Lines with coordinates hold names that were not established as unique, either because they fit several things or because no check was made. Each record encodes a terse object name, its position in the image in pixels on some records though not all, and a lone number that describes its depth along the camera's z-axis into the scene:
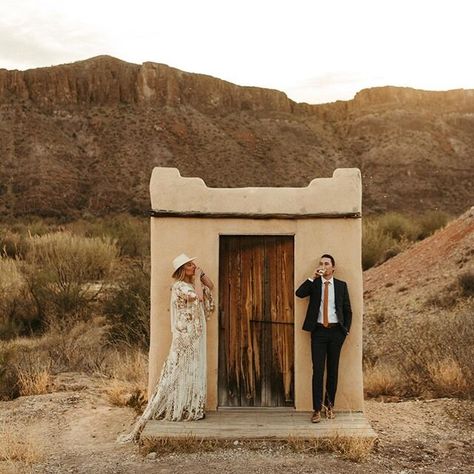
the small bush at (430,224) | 26.14
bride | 7.77
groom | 7.71
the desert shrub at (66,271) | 16.67
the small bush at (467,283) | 14.42
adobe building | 8.08
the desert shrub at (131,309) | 14.00
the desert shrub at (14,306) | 15.80
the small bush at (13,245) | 23.30
